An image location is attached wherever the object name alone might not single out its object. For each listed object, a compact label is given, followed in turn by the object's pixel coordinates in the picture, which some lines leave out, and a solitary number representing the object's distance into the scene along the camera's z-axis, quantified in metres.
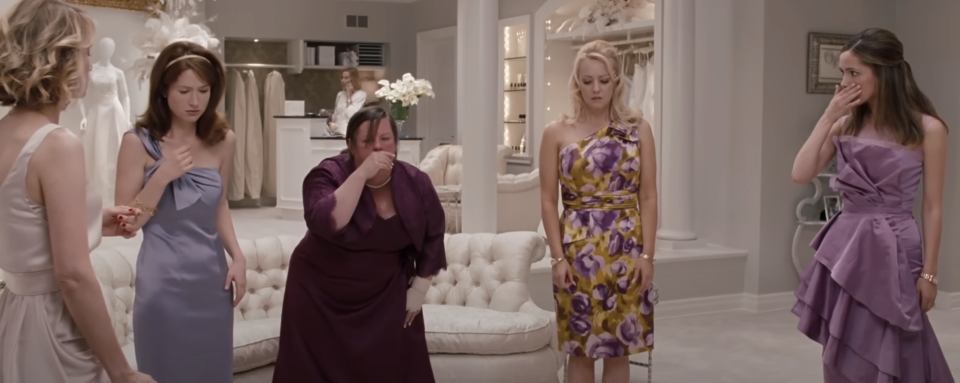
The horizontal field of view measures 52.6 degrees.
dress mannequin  8.82
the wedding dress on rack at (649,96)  8.12
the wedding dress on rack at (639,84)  8.23
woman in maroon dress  2.68
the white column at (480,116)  5.65
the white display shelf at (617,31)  8.18
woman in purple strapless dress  2.90
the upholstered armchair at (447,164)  9.34
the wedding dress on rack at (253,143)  11.70
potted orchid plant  9.57
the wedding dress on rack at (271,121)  11.89
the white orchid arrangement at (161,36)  8.99
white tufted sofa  3.73
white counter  10.09
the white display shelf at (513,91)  10.28
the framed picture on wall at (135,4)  9.31
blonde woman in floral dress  3.22
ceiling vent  12.65
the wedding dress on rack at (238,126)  11.55
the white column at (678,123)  6.37
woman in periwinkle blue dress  2.47
